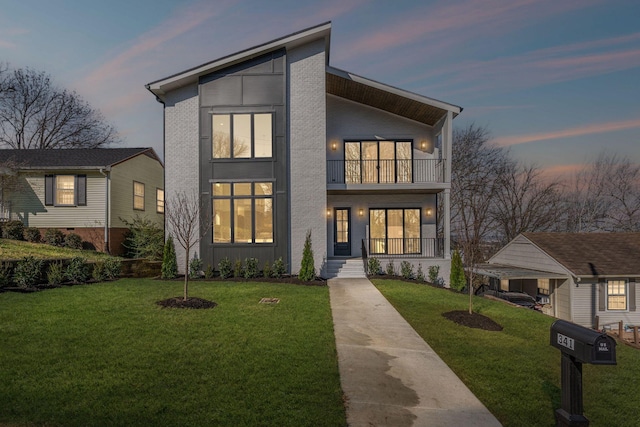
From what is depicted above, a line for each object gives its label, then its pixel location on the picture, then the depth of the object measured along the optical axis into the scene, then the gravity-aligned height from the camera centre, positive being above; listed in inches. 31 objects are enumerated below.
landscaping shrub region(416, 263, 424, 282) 538.0 -86.8
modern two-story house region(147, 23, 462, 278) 517.1 +123.5
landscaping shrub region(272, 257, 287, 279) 498.0 -70.4
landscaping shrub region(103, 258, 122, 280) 446.0 -63.5
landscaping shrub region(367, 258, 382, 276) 541.6 -73.3
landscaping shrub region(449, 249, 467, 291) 484.1 -76.2
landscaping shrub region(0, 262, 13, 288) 353.4 -55.9
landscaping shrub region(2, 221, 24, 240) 633.6 -16.4
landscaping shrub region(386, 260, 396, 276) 548.4 -78.2
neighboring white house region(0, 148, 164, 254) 679.1 +48.4
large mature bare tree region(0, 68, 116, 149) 1261.1 +410.1
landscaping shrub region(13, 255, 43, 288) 363.6 -56.1
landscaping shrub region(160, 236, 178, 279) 490.3 -59.5
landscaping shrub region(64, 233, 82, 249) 654.5 -38.2
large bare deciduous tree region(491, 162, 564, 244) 1222.3 +72.6
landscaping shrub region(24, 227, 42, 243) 650.2 -26.1
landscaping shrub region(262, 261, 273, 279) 496.1 -73.1
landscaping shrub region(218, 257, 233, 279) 494.9 -69.2
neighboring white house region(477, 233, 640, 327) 621.6 -100.5
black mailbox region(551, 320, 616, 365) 109.7 -41.6
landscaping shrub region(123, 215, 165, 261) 615.2 -37.3
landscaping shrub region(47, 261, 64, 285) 385.1 -61.0
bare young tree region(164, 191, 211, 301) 505.7 +19.6
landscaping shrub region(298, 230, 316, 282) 483.5 -65.5
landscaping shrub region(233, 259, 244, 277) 493.4 -71.3
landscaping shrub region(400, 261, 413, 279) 533.3 -77.6
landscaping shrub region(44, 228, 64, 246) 653.9 -30.3
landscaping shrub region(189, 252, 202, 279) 498.9 -69.2
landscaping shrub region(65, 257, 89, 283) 408.9 -60.8
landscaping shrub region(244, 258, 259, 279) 490.0 -68.5
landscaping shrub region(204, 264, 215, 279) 497.0 -75.7
